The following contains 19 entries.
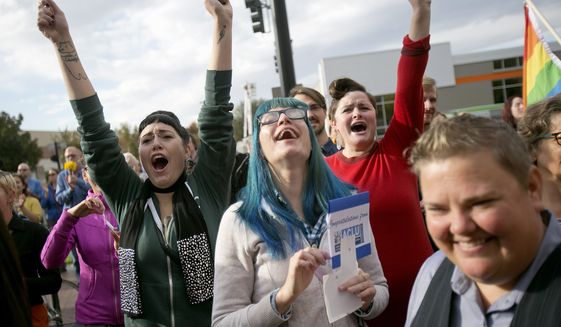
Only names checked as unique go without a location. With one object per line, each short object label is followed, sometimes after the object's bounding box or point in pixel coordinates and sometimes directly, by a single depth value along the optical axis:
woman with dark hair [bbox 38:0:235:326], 2.52
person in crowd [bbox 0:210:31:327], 1.38
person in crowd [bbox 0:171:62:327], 3.56
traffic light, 9.72
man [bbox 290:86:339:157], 4.32
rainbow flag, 5.92
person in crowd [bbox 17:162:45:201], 10.39
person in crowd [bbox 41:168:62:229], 11.01
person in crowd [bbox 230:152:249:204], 3.94
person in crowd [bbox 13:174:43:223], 7.67
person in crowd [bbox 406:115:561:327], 1.19
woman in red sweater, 2.68
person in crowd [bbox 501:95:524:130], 5.96
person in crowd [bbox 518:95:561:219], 2.11
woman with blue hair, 1.99
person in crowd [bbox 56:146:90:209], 7.29
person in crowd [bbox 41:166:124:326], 3.36
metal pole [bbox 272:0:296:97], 7.43
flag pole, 5.26
